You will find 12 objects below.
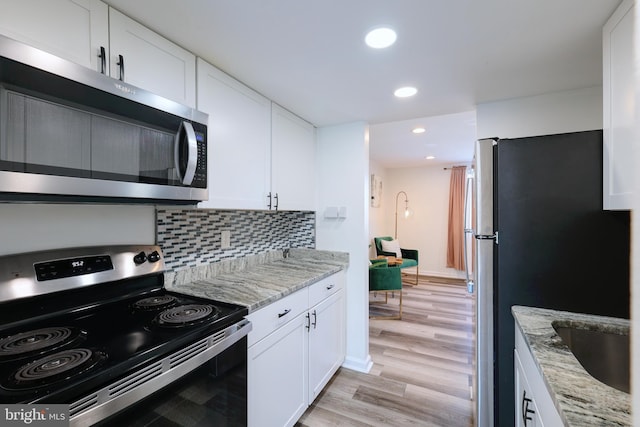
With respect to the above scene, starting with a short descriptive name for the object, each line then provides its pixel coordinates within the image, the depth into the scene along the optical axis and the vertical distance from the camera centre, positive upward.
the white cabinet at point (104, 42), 0.89 +0.67
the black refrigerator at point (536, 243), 1.27 -0.15
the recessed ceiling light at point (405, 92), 1.87 +0.84
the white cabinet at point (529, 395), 0.83 -0.67
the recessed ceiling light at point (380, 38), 1.28 +0.84
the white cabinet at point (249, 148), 1.54 +0.44
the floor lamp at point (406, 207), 6.14 +0.11
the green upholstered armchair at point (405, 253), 5.19 -0.79
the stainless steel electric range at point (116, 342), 0.74 -0.43
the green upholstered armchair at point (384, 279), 3.46 -0.84
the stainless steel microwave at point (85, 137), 0.78 +0.27
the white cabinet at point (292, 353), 1.41 -0.87
